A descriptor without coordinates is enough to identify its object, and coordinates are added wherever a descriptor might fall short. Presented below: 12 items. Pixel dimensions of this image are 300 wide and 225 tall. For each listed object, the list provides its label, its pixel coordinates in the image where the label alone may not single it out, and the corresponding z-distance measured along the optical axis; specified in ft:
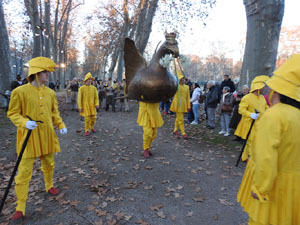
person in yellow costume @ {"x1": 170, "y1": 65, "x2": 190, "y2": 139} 24.53
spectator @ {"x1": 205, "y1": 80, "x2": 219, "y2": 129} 28.91
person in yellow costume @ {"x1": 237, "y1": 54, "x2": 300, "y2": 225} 5.95
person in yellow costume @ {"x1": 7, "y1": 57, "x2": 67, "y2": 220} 10.34
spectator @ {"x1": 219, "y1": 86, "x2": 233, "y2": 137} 25.50
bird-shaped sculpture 13.46
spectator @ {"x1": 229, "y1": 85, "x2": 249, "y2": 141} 23.61
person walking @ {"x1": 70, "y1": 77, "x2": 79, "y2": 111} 43.11
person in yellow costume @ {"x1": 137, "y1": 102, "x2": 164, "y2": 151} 17.44
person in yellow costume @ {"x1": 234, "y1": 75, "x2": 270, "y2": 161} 16.20
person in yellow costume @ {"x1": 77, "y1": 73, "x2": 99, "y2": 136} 25.61
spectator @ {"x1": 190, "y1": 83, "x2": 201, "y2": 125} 31.74
